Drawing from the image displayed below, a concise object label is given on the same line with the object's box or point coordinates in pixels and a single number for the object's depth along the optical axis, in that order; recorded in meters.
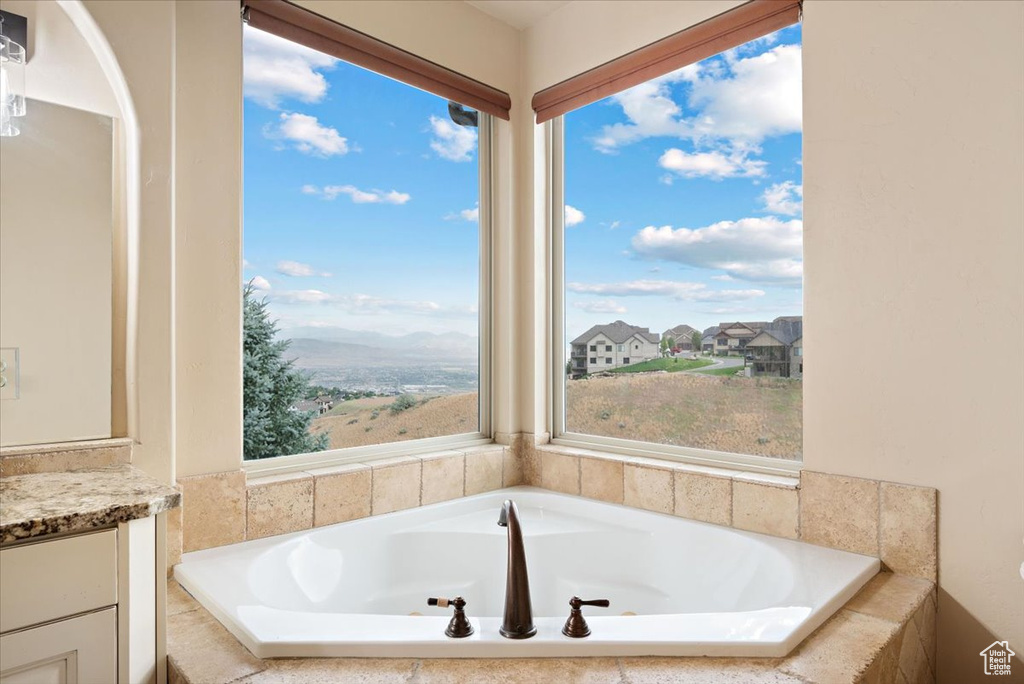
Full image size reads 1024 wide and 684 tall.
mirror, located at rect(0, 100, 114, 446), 1.46
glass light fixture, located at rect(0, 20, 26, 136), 1.44
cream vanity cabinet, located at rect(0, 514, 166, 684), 1.04
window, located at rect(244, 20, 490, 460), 2.12
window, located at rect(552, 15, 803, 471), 2.09
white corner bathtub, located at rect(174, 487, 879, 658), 1.27
